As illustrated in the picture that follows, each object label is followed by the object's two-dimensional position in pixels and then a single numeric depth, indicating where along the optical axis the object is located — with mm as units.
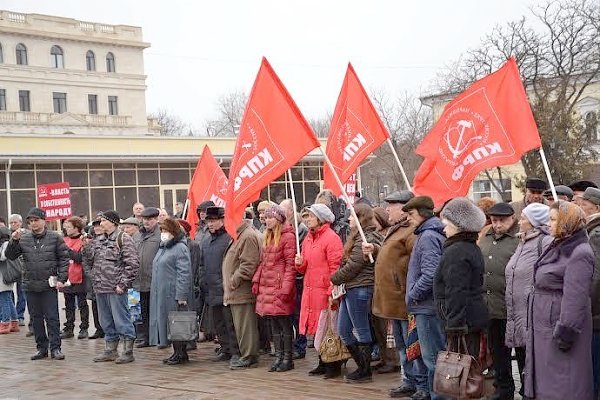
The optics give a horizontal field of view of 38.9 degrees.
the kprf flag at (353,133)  10570
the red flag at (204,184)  13883
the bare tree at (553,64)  33938
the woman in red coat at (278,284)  9828
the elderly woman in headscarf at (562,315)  6188
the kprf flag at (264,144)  9688
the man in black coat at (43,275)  11609
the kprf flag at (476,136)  9358
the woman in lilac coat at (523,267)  7227
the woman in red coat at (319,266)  9375
